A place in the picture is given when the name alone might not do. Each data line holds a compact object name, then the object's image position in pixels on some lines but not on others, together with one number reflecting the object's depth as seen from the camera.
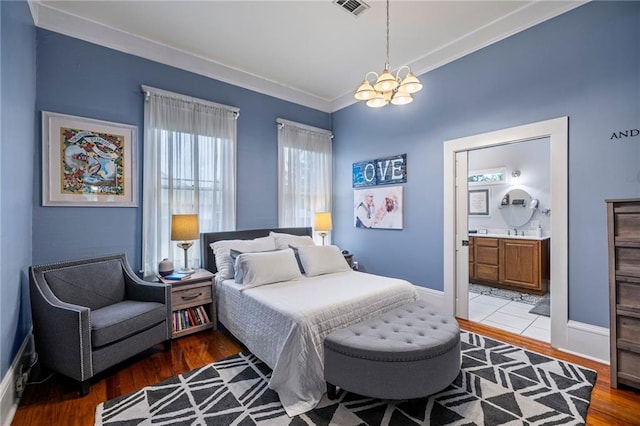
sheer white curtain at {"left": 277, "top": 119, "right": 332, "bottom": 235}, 4.30
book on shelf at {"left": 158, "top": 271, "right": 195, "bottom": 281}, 2.94
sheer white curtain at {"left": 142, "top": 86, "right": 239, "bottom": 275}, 3.15
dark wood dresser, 1.94
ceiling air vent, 2.56
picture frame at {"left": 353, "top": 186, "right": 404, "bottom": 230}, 3.93
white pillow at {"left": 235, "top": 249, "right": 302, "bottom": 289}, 2.75
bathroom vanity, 4.32
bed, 1.93
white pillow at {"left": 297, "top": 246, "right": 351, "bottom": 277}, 3.14
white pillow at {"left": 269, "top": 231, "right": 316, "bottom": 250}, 3.64
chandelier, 2.09
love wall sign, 3.90
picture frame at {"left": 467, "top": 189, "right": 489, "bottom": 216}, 5.52
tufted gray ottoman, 1.70
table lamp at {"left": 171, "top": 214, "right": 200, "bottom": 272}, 3.02
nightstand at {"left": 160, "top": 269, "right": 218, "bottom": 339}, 2.85
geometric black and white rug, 1.74
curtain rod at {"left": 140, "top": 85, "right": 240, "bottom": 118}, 3.13
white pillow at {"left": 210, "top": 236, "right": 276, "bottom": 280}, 3.14
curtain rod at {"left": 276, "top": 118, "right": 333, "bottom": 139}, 4.26
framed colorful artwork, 2.66
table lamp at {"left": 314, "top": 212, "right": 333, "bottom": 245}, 4.42
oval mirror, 4.96
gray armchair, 1.97
